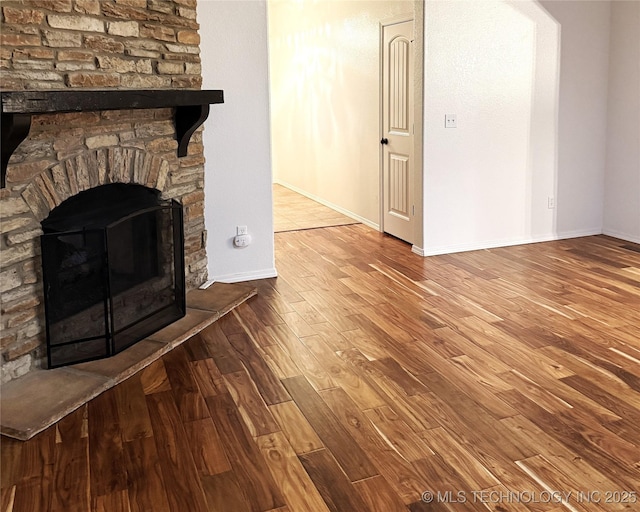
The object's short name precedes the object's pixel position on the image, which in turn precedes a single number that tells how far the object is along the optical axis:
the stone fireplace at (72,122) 3.04
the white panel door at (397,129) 5.71
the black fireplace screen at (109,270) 3.24
